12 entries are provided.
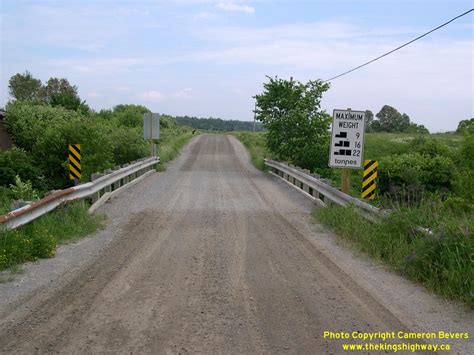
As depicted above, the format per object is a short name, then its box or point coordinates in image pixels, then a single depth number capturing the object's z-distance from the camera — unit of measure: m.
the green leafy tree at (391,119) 100.56
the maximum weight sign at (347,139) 11.98
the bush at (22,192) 13.81
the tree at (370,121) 98.62
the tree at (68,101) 45.11
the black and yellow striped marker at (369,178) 11.14
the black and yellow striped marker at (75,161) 13.50
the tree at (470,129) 17.26
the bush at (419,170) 28.26
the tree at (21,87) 76.50
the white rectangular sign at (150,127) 27.25
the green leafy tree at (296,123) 23.20
